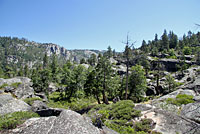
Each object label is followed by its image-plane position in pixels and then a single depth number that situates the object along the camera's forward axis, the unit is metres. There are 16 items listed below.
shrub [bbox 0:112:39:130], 5.77
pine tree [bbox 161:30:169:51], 81.36
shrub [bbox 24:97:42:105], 14.09
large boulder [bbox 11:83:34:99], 24.02
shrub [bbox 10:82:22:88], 27.03
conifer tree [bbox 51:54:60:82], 49.69
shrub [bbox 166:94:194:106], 12.51
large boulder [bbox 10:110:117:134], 5.11
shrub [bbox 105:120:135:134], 7.70
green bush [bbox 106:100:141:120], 9.66
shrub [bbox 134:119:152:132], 7.91
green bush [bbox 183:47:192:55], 67.94
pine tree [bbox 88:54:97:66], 93.25
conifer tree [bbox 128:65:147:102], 24.55
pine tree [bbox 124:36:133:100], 17.47
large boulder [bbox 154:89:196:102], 17.13
